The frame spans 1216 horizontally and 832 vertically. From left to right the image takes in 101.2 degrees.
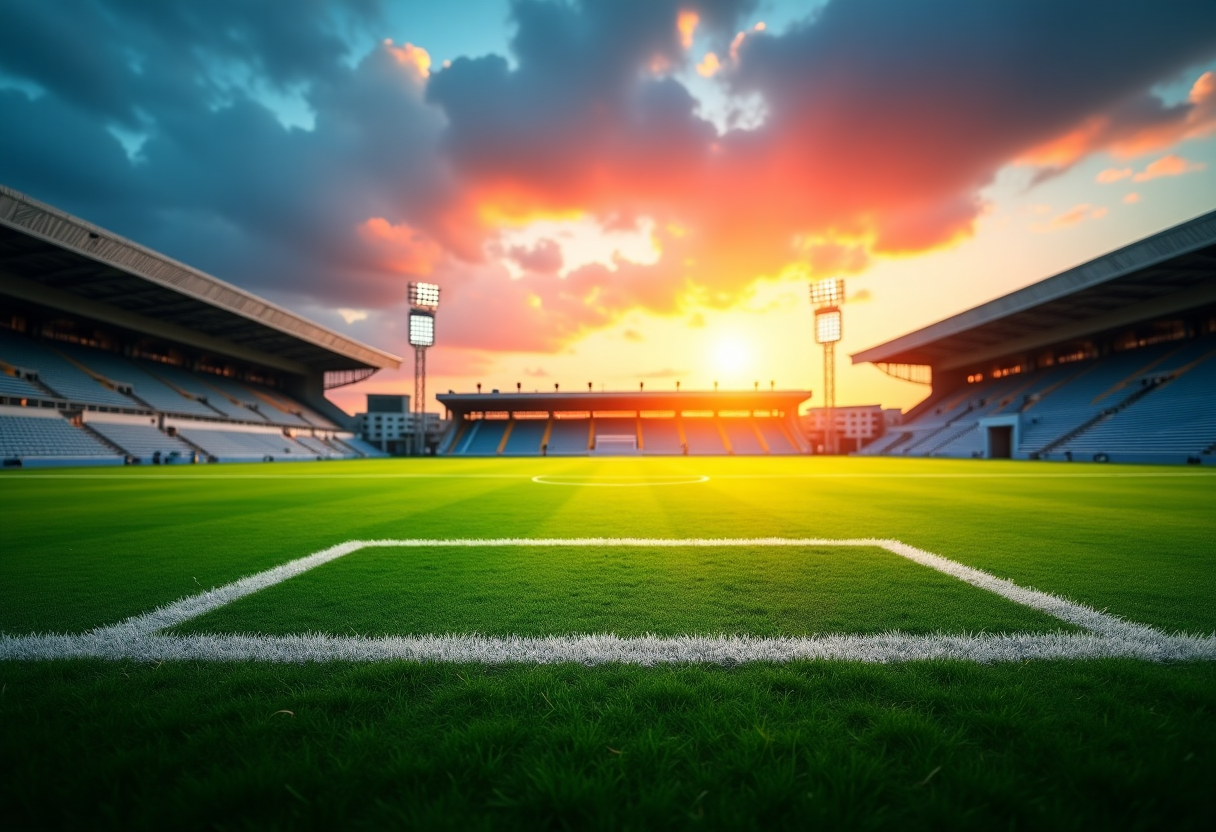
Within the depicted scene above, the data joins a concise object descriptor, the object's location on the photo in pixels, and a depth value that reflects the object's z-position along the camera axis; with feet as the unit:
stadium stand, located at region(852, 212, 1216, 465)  76.64
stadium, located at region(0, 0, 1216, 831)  4.68
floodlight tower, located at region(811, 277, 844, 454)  148.66
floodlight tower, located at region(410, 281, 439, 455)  154.10
